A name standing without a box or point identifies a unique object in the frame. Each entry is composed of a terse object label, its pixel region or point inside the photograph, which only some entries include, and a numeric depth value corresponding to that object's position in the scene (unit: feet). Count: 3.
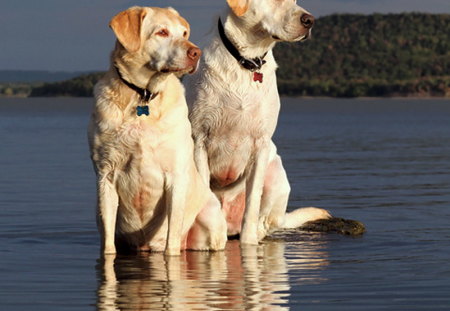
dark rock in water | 36.27
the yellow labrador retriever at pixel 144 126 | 29.89
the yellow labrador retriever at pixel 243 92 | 33.30
